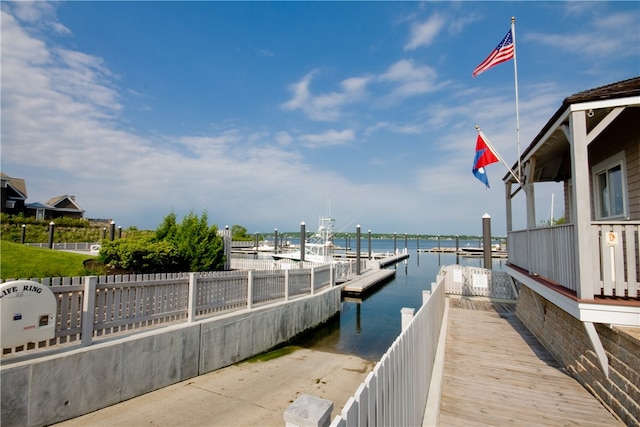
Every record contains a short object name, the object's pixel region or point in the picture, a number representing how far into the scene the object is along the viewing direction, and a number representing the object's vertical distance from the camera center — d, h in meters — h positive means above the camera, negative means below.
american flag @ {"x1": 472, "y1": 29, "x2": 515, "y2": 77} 8.51 +5.03
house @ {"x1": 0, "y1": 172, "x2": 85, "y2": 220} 35.31 +3.84
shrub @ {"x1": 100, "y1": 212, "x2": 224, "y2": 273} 12.05 -0.53
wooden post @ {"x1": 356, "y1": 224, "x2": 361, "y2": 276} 25.25 -1.83
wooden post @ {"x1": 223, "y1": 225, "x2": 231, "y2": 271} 18.03 -0.38
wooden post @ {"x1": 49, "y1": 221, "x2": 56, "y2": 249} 22.10 -0.26
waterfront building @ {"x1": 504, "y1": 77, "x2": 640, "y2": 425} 4.12 -0.29
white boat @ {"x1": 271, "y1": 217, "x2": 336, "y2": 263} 32.30 -0.82
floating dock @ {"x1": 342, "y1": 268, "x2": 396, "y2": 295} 19.73 -2.93
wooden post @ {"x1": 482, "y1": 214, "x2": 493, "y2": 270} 15.60 +0.09
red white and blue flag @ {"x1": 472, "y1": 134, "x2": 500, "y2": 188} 8.25 +2.20
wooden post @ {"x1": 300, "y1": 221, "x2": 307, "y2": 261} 23.14 +0.30
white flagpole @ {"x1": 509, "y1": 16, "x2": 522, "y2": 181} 8.40 +4.61
